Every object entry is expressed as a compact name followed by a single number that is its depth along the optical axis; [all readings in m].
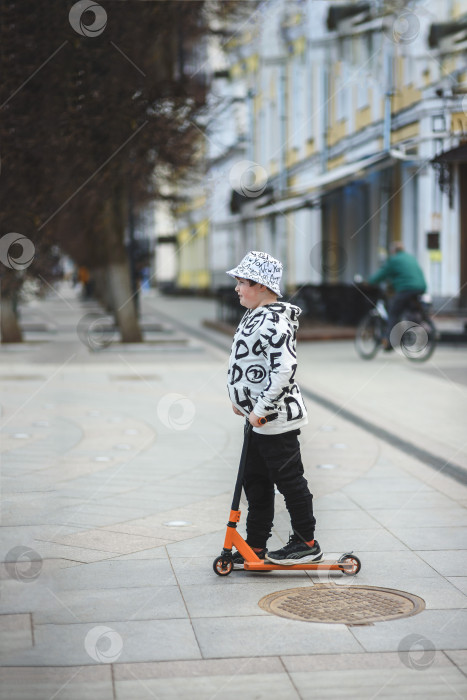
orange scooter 5.59
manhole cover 4.95
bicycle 16.94
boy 5.48
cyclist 16.80
